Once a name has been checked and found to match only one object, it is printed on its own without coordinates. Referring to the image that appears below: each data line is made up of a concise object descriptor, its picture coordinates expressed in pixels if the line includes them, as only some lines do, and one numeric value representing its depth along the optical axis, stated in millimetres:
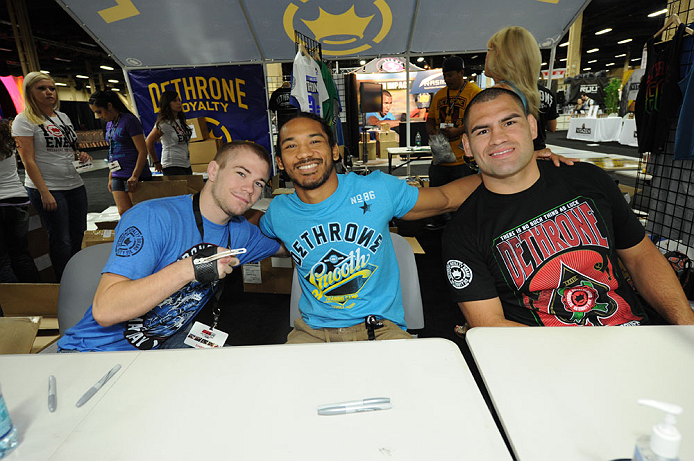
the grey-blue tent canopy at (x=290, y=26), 4281
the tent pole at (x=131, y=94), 5223
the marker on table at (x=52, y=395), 843
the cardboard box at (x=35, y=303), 2246
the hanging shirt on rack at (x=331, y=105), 3906
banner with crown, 5258
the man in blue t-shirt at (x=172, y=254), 1193
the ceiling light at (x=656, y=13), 12845
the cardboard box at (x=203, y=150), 6029
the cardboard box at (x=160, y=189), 3426
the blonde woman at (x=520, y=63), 2004
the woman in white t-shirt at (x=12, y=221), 2740
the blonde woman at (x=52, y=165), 2697
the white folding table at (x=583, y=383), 719
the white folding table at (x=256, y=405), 732
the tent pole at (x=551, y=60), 4816
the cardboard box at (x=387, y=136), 12375
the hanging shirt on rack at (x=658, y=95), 2590
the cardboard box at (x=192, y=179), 3951
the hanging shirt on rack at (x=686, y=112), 2434
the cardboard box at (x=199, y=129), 5492
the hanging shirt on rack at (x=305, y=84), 3287
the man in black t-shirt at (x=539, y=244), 1396
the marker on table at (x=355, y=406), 806
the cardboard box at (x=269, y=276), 3189
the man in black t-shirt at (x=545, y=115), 2477
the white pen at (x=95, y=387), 857
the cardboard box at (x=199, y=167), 6629
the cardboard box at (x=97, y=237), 2760
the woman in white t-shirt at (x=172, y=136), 4129
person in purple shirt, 3391
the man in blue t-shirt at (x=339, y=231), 1550
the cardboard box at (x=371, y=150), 11680
